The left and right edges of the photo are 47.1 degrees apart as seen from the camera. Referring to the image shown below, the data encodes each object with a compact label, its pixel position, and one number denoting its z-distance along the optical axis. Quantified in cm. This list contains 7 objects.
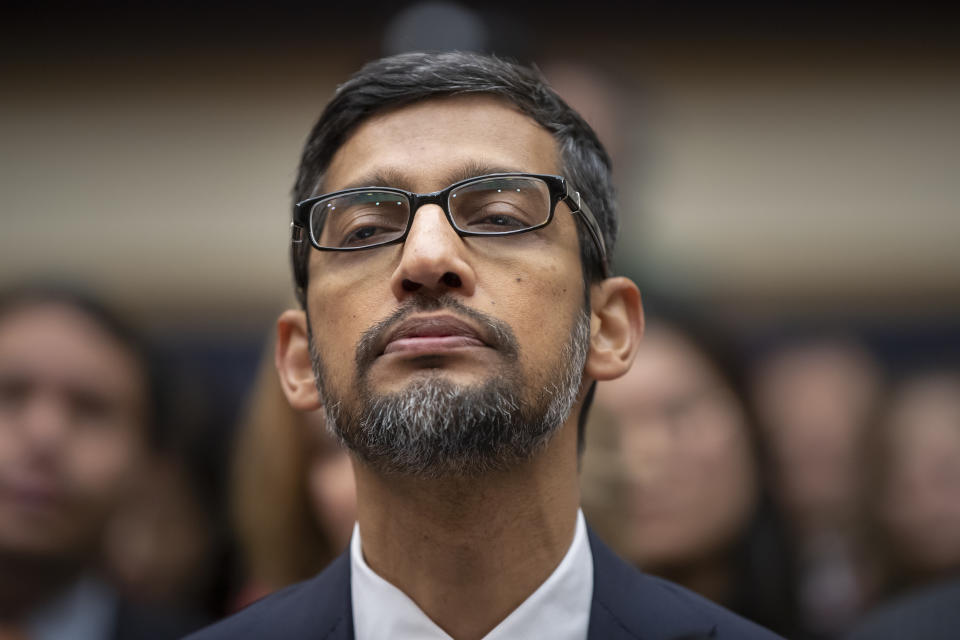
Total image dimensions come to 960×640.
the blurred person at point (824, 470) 498
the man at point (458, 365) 270
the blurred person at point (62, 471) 394
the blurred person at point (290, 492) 392
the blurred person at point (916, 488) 456
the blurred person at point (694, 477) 412
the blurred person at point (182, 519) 475
